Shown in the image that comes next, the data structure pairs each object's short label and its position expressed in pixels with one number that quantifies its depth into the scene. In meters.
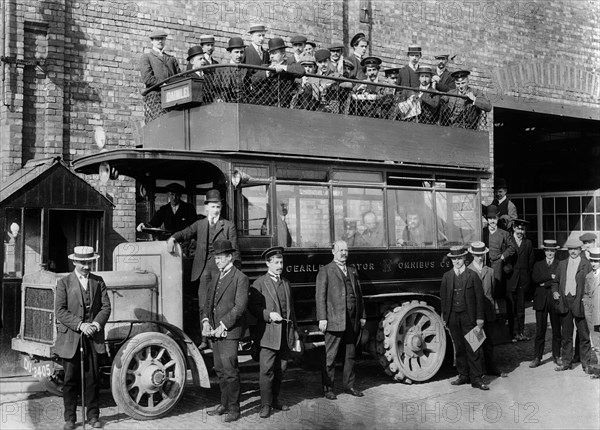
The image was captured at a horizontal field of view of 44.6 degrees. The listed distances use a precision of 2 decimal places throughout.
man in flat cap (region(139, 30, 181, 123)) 9.25
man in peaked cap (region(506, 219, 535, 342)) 11.95
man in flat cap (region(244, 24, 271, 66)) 9.78
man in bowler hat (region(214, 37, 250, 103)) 8.48
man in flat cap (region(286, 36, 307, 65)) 10.50
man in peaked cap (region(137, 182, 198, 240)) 8.99
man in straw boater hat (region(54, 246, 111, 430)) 7.05
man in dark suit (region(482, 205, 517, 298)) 11.64
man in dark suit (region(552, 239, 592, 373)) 9.97
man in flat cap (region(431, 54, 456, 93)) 11.26
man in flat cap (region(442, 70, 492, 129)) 10.52
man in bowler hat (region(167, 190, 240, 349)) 7.98
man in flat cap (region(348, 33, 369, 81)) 10.67
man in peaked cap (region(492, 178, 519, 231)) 12.54
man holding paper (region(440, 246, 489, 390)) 9.10
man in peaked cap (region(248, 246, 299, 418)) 7.82
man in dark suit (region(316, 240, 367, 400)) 8.43
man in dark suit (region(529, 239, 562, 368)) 10.38
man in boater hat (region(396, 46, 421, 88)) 11.11
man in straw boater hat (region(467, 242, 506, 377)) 9.66
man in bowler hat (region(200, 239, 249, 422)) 7.50
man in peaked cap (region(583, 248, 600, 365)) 9.60
